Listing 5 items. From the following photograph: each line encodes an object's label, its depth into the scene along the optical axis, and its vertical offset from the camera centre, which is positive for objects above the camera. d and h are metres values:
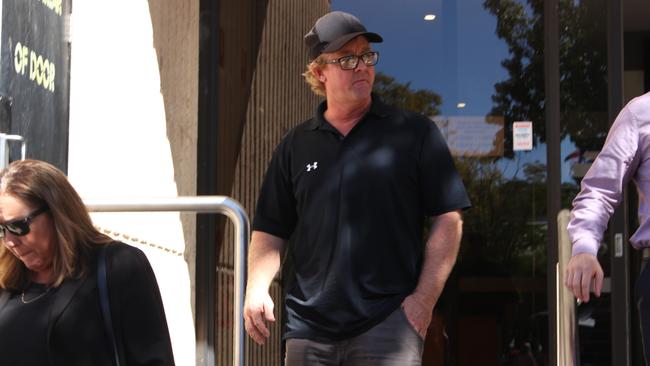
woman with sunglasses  2.85 -0.19
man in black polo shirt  3.19 +0.00
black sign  4.20 +0.61
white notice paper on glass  5.71 +0.47
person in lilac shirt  2.91 +0.10
